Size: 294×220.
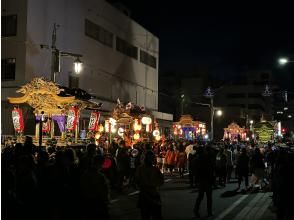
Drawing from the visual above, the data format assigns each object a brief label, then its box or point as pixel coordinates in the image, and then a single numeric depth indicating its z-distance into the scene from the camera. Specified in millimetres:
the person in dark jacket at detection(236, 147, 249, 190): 18000
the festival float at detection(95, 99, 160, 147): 26141
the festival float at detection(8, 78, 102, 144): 19812
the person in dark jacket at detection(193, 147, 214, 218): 11844
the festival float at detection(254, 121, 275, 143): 30516
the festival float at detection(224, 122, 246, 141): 54625
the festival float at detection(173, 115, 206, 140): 39031
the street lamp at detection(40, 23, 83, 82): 22359
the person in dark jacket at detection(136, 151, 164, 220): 8859
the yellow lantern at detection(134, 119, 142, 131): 27062
